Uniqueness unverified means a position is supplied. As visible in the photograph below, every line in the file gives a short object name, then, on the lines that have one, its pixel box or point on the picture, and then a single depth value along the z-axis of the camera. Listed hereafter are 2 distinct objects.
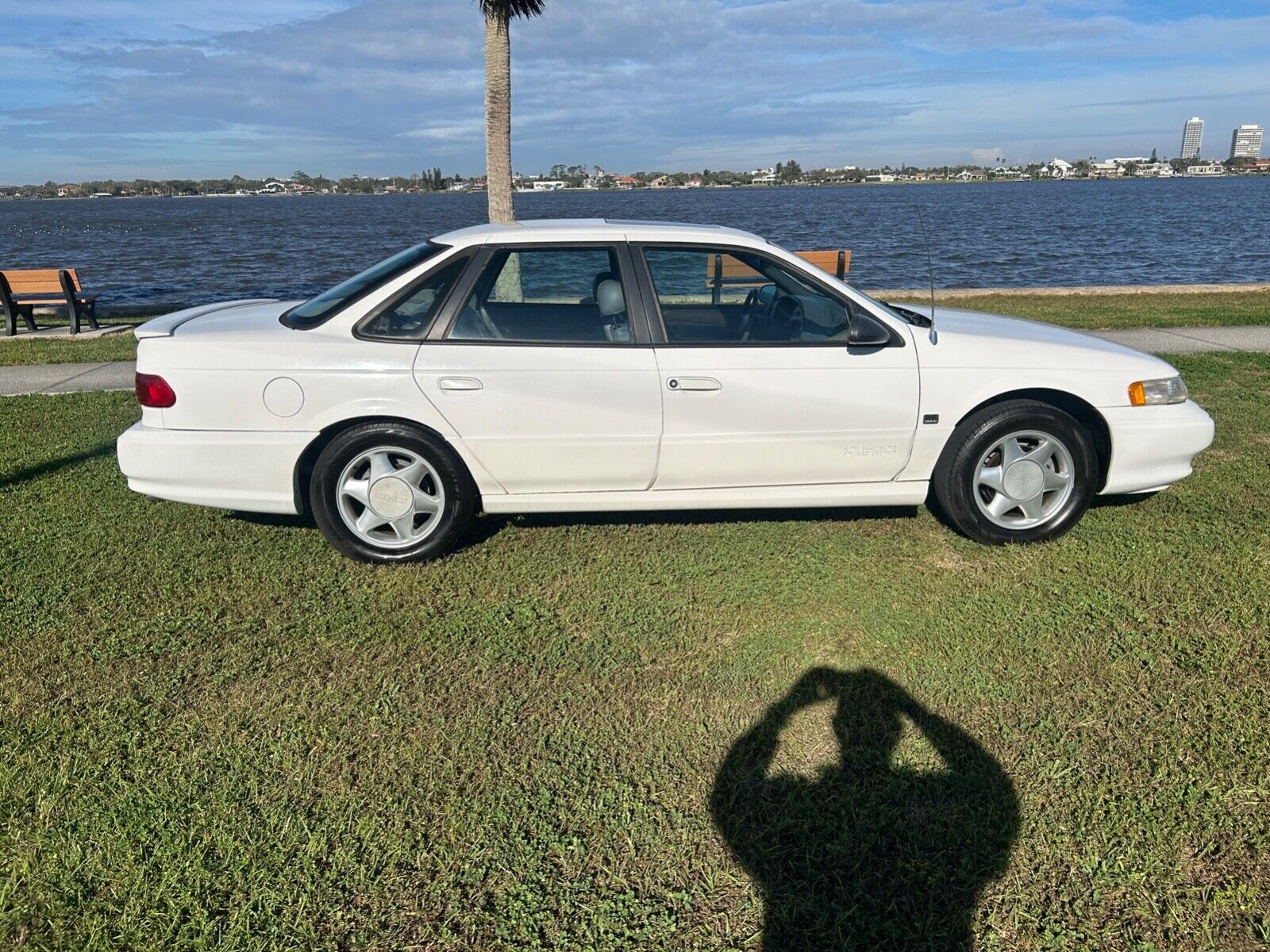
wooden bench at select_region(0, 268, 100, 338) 11.84
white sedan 4.37
